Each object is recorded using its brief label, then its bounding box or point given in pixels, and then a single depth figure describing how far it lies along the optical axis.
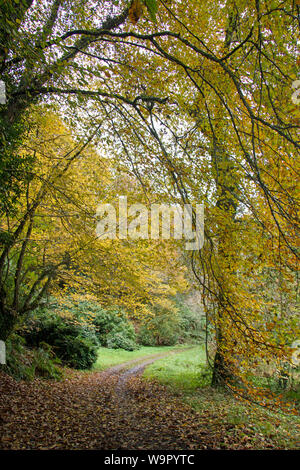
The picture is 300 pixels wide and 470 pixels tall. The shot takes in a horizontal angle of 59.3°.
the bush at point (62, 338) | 9.84
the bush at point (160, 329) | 20.00
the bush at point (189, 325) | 22.66
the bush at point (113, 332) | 17.02
